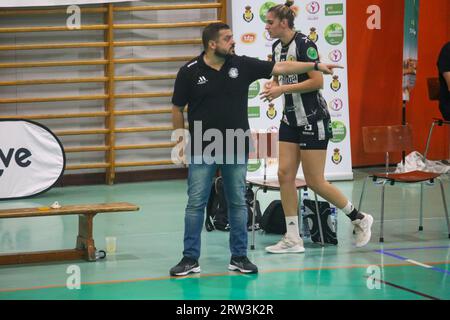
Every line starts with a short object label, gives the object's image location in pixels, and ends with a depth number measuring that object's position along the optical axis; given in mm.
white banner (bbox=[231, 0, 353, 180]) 18841
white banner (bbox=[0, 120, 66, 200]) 17449
